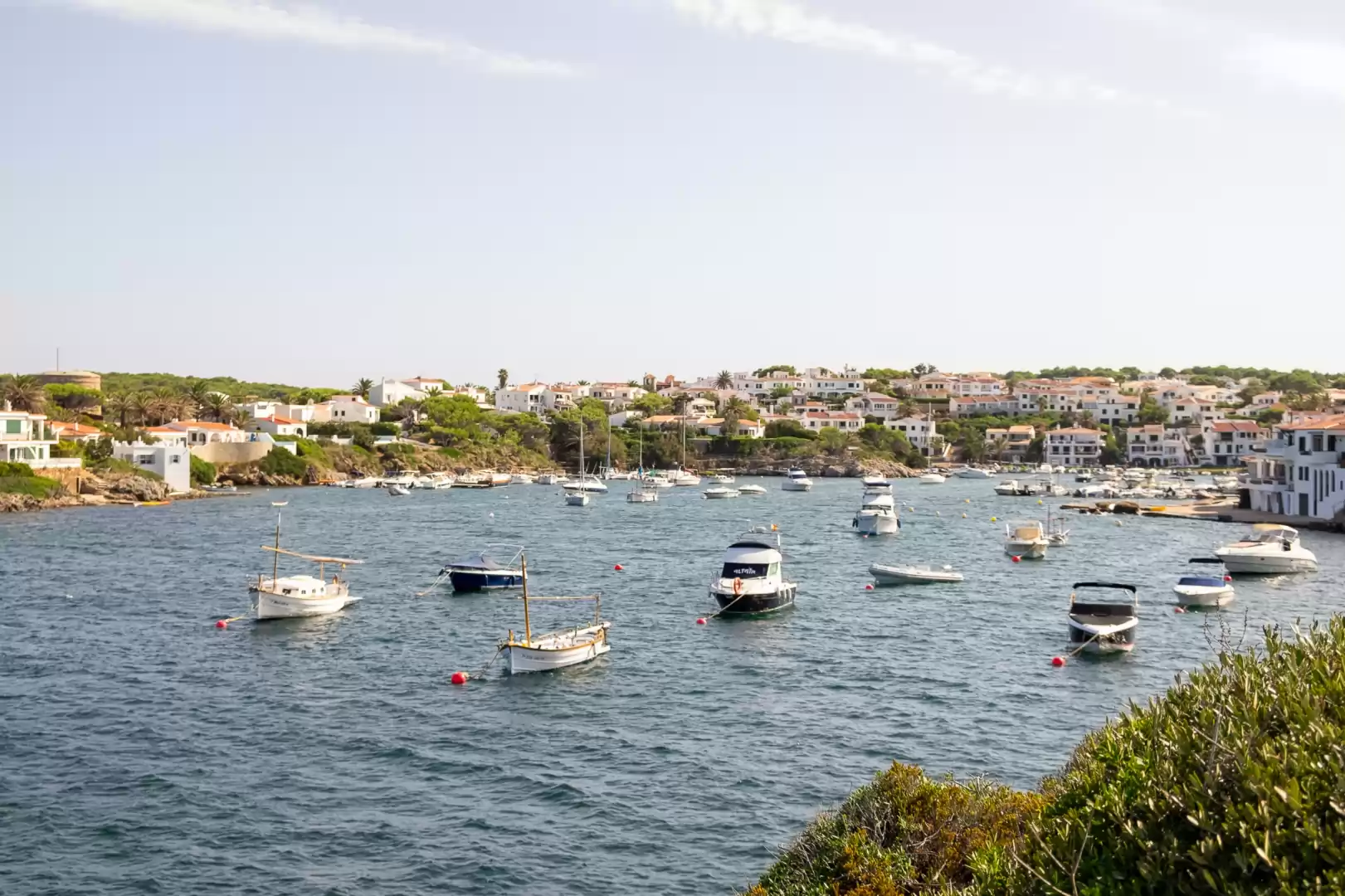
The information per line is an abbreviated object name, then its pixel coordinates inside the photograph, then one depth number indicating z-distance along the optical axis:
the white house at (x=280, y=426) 154.62
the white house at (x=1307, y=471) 84.94
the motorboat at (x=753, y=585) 49.09
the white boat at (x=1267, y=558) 60.88
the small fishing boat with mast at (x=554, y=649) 36.88
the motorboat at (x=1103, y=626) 40.28
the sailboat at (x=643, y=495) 119.62
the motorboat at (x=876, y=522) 85.31
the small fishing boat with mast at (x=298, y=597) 47.19
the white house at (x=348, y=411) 178.38
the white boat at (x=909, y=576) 59.06
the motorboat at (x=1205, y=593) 50.75
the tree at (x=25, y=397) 121.62
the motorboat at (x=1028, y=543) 69.81
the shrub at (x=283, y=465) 138.12
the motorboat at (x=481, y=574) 55.78
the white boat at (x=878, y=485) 107.74
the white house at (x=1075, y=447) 196.38
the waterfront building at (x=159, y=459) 116.00
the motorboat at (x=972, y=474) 175.00
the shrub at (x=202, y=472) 125.50
